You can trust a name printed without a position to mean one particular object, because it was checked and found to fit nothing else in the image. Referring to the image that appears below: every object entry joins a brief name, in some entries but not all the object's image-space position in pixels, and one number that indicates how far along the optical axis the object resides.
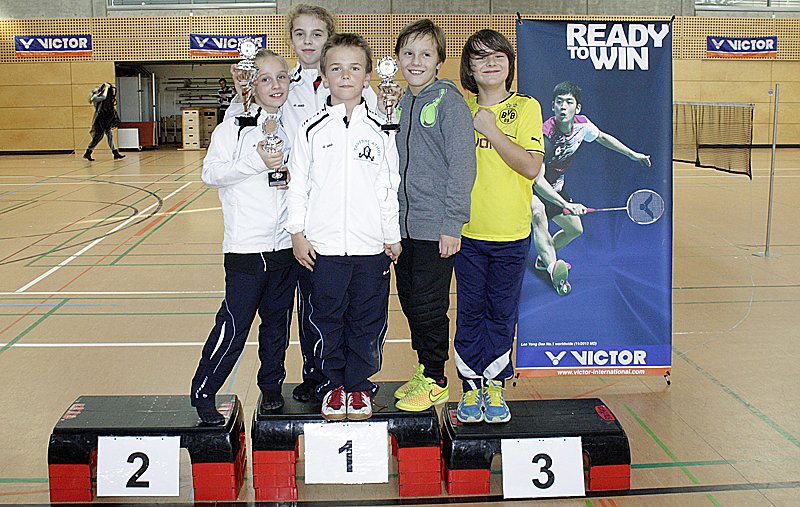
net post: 7.32
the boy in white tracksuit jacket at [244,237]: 2.88
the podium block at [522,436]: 2.88
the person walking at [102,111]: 17.69
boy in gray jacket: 2.86
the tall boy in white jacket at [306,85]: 3.15
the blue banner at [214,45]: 20.48
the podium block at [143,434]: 2.84
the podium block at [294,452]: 2.88
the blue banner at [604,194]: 3.72
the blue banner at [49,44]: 20.45
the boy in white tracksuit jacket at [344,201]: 2.78
